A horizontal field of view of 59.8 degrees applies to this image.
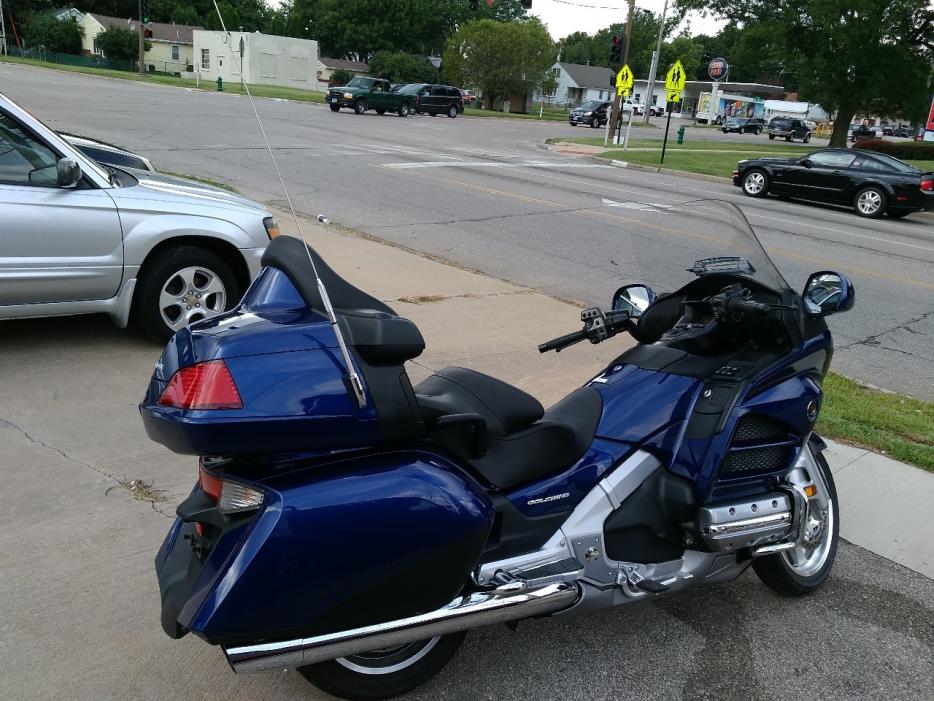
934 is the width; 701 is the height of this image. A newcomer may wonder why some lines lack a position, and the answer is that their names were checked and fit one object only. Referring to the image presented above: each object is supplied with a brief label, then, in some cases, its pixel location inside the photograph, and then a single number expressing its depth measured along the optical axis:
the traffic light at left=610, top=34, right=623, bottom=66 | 34.53
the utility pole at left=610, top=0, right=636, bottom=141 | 35.75
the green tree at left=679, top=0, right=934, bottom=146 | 34.56
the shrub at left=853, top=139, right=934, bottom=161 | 35.22
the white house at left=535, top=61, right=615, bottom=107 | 107.06
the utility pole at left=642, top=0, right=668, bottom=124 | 36.11
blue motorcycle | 2.17
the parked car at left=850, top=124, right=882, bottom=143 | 55.88
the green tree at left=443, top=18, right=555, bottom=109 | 65.50
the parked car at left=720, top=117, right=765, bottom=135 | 62.69
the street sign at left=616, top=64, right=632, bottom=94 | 32.94
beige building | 81.62
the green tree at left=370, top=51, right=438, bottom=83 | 70.44
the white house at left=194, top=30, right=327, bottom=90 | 67.50
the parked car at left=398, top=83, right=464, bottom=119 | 46.38
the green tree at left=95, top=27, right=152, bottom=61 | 72.00
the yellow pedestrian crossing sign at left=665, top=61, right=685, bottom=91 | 28.39
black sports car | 18.31
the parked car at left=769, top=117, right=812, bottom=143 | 60.25
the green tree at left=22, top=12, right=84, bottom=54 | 58.91
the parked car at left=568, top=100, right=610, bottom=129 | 52.94
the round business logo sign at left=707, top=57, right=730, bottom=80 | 34.97
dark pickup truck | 40.22
